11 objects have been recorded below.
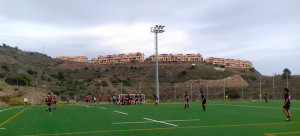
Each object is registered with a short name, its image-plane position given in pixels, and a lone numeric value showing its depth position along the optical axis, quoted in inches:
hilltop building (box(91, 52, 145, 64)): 6117.1
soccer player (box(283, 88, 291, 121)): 584.7
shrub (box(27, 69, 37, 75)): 3050.7
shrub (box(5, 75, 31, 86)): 2432.7
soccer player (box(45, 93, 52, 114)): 845.2
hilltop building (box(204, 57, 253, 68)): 6796.3
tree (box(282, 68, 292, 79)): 2842.0
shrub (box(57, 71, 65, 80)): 3270.2
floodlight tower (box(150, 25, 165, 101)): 1833.3
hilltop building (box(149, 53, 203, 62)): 6077.8
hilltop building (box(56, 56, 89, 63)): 7196.4
